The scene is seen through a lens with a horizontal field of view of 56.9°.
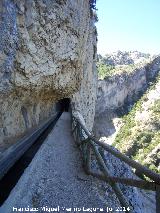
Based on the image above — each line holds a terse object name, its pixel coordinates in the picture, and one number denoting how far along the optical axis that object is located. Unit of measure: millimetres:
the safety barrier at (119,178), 1649
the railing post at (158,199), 1500
